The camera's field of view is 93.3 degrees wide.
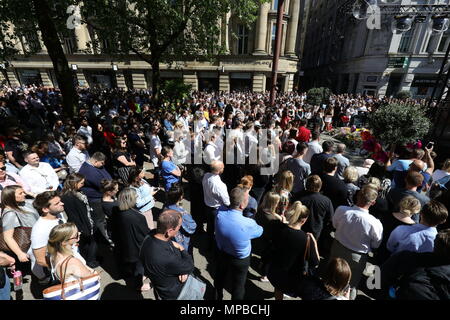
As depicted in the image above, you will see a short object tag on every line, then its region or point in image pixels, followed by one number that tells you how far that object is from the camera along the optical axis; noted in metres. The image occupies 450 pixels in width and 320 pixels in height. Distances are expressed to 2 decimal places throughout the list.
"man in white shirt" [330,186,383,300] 2.72
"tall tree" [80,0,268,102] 10.77
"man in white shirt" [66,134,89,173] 4.67
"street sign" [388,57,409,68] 23.70
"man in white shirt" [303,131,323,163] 5.49
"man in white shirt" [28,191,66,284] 2.63
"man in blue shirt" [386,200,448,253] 2.38
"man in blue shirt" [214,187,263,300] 2.61
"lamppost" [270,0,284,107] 6.87
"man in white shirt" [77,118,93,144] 6.76
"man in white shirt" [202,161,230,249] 3.67
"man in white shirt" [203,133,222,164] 5.05
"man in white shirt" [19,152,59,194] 3.81
